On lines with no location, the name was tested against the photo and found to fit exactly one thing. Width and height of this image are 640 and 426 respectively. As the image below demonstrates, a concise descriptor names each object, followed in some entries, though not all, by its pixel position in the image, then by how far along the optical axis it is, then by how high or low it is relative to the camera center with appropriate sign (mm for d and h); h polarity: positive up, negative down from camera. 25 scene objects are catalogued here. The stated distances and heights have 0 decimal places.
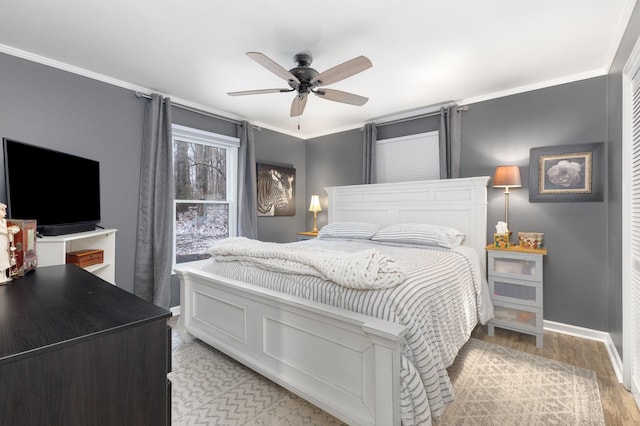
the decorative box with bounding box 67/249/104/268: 2305 -391
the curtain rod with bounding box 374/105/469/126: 3362 +1162
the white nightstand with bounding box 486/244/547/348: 2574 -748
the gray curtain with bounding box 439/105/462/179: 3381 +772
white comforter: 1554 -340
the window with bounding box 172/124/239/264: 3570 +240
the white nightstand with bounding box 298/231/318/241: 4391 -414
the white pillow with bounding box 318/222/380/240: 3435 -276
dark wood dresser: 585 -342
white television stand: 2449 -327
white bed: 1331 -781
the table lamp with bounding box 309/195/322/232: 4555 +13
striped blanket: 1383 -546
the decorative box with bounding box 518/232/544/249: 2822 -321
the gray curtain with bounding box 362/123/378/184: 4059 +768
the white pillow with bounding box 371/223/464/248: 2838 -285
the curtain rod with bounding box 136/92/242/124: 3092 +1194
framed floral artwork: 2674 +321
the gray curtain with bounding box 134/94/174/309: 3072 -37
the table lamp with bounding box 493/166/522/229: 2859 +290
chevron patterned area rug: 1687 -1211
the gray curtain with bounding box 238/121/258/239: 3977 +321
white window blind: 3688 +652
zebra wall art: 4329 +282
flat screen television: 1994 +166
